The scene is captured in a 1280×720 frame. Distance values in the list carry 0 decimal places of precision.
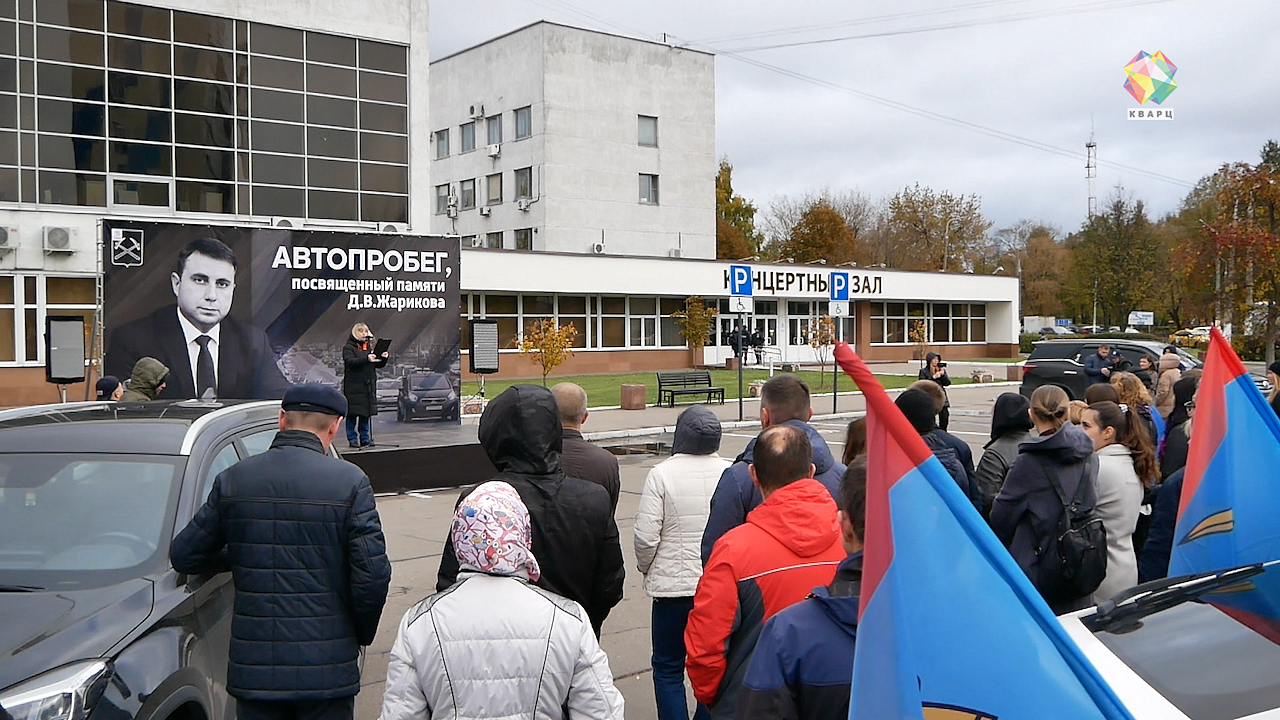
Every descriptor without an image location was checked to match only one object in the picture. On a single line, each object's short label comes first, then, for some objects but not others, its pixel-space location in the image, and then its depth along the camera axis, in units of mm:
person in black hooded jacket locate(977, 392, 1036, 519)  6328
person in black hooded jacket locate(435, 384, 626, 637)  3957
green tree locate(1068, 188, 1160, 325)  71062
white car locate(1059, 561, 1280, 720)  2994
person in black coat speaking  16688
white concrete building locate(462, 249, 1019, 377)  41969
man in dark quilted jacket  3799
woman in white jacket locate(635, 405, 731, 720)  5090
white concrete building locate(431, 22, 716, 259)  51188
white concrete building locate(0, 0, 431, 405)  26906
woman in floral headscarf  2818
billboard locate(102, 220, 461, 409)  16391
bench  28650
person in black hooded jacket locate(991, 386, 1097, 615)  5078
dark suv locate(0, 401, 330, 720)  3494
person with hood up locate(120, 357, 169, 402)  10312
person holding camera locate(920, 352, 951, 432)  13579
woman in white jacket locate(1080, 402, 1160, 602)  5453
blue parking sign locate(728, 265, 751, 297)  22781
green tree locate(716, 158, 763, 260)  78938
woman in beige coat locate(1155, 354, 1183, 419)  9141
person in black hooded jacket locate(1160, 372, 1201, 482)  7000
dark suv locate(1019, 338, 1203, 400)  23859
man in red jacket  3555
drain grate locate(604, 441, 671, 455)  19609
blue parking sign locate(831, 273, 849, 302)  22609
